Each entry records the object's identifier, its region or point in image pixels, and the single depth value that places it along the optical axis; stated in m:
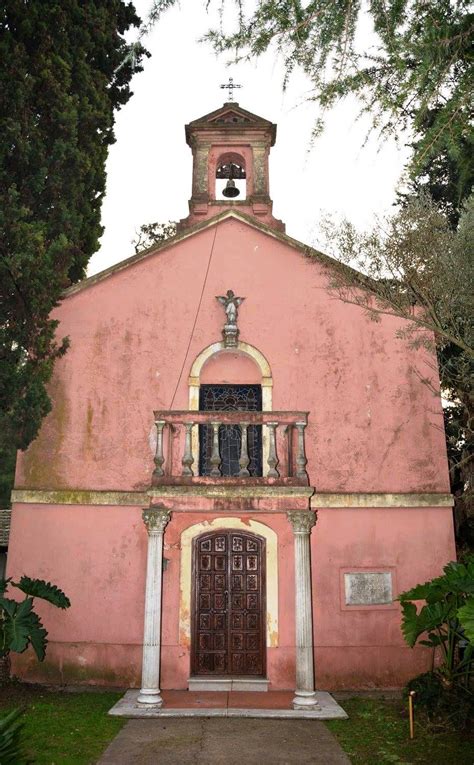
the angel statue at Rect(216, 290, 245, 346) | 12.28
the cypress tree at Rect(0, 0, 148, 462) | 10.55
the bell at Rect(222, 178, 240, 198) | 14.63
